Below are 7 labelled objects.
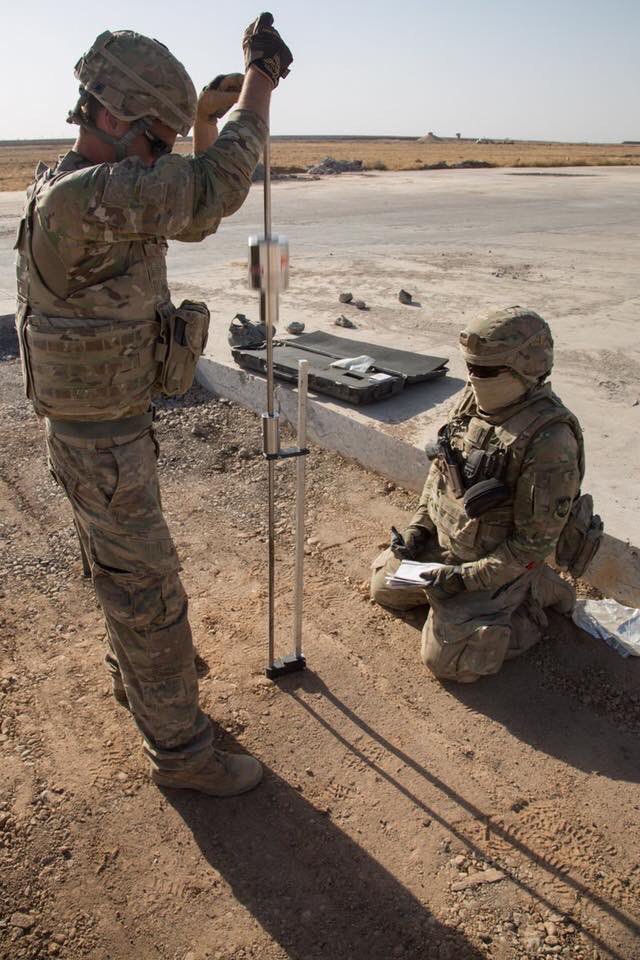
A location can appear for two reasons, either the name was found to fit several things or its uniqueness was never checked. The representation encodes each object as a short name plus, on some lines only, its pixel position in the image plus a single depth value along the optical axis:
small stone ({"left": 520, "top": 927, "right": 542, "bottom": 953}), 2.18
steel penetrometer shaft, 2.34
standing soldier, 2.02
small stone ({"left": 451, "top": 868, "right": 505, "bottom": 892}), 2.34
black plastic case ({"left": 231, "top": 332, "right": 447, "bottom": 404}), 5.16
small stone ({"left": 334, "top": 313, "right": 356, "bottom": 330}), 6.87
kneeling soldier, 2.83
